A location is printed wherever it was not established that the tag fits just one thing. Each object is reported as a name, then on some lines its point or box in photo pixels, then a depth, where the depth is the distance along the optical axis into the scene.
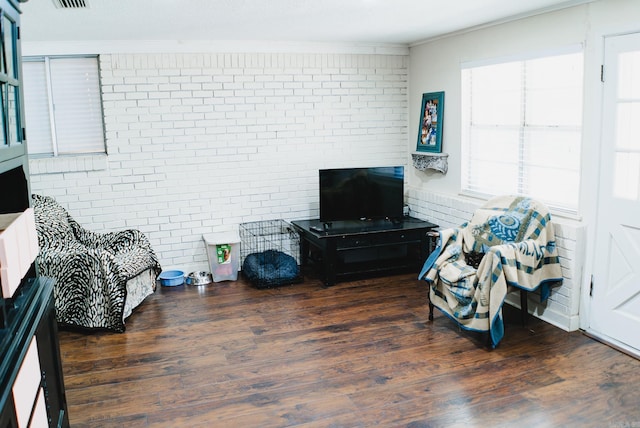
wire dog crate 5.29
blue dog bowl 5.39
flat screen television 5.42
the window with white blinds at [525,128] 4.09
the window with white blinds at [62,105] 5.17
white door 3.54
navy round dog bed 5.26
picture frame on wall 5.54
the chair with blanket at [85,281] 4.18
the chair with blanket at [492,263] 3.73
